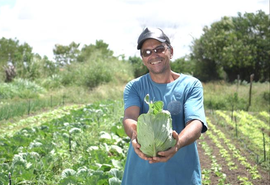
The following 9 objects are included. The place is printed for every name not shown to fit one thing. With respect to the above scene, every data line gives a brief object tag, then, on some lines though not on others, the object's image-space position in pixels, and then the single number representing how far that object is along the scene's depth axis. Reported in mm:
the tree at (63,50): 43188
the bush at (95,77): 21906
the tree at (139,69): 29381
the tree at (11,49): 38438
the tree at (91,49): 34781
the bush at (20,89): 18802
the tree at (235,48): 29250
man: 2258
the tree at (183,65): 33344
